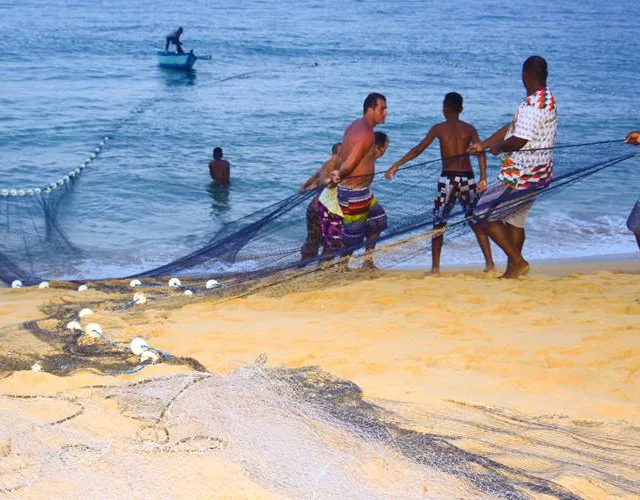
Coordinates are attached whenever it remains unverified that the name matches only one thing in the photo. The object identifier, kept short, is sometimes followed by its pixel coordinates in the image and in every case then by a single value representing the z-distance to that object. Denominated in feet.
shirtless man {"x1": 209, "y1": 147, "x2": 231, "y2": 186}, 44.70
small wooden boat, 81.46
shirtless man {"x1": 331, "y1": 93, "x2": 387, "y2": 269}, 20.72
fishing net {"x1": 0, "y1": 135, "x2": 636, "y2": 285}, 21.24
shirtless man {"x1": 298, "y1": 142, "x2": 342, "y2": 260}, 22.21
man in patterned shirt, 20.22
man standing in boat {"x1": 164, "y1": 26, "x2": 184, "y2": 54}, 85.46
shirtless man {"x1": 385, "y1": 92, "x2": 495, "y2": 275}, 22.43
